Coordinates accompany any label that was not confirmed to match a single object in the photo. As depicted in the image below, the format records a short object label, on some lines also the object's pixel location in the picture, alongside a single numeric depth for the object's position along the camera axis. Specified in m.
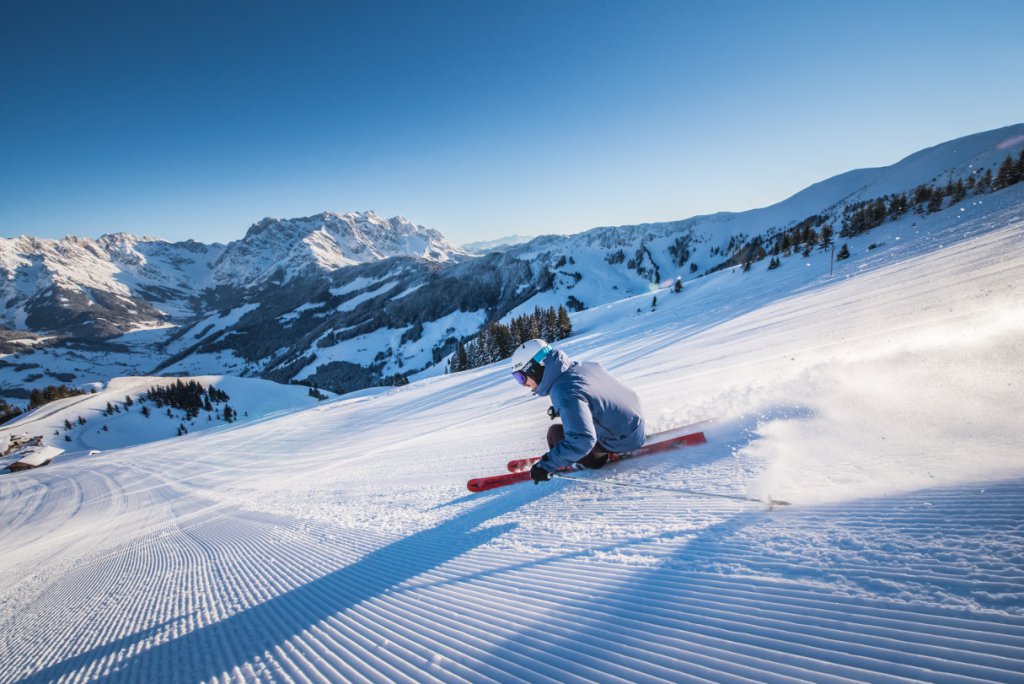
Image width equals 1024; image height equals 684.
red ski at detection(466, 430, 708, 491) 4.94
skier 4.09
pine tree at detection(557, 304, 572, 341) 51.17
